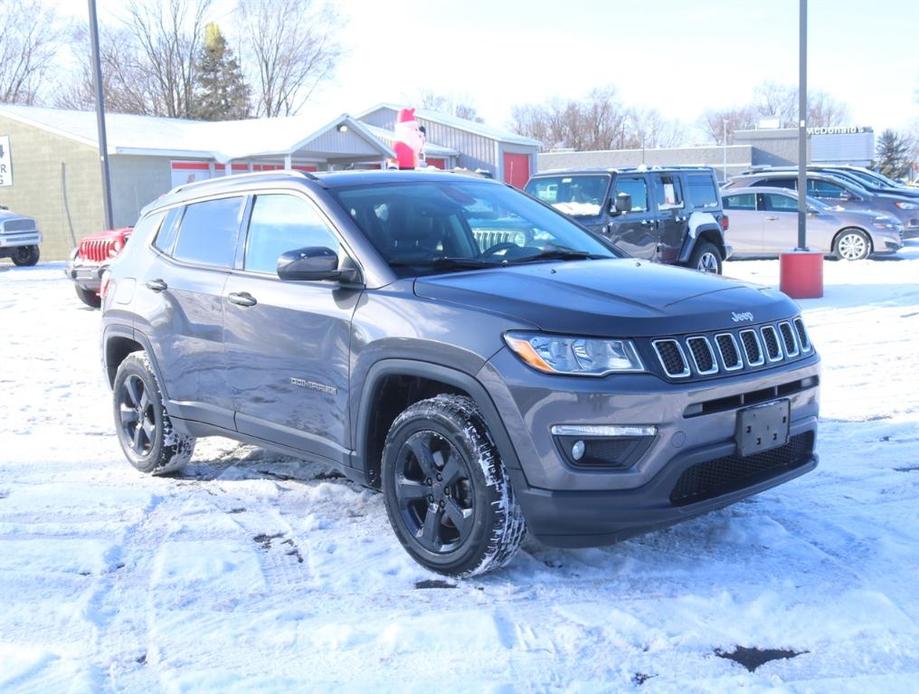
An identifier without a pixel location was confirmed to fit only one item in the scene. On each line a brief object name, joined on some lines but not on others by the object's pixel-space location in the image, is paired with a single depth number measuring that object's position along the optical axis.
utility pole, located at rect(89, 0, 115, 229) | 19.12
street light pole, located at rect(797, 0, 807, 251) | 14.54
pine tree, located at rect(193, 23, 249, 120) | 58.28
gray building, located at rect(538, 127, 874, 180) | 56.88
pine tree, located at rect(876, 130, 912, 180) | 71.81
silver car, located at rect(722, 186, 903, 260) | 18.67
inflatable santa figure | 17.77
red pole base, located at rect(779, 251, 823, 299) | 13.27
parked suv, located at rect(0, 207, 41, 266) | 24.67
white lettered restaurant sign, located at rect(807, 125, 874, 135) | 65.81
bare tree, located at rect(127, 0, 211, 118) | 58.50
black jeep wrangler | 12.84
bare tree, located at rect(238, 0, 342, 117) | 61.12
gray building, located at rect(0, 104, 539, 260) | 27.94
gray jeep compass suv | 3.76
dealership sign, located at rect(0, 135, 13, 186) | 29.72
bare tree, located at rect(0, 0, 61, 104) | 57.16
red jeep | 13.12
